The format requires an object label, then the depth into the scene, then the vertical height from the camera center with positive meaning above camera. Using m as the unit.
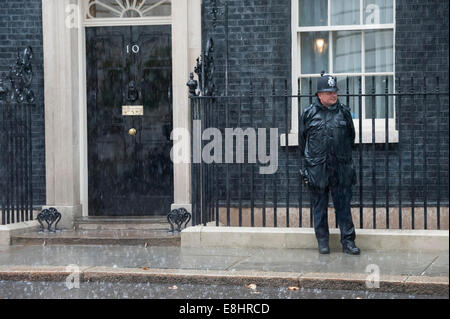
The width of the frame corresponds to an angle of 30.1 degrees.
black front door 11.72 +0.01
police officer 9.05 -0.45
